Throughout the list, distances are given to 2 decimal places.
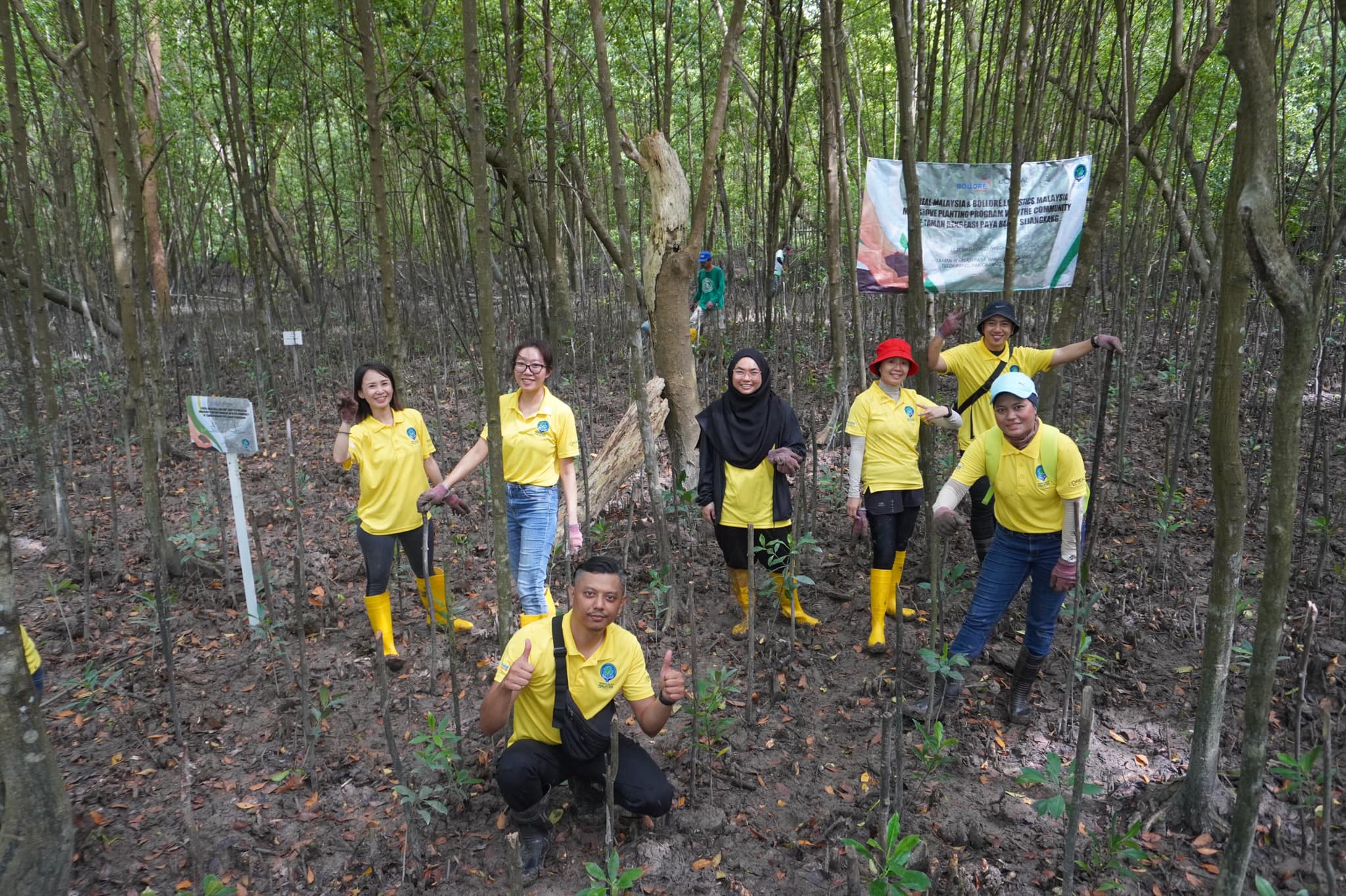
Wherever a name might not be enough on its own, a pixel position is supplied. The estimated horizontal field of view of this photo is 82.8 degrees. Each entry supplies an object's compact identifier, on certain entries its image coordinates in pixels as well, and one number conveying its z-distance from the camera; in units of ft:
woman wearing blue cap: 8.91
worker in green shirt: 24.35
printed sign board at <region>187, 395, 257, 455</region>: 11.16
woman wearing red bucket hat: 11.59
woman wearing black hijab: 11.12
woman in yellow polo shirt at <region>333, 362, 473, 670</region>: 11.20
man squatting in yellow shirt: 7.54
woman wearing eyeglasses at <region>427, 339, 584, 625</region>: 10.95
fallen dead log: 15.23
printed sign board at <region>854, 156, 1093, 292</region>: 14.07
